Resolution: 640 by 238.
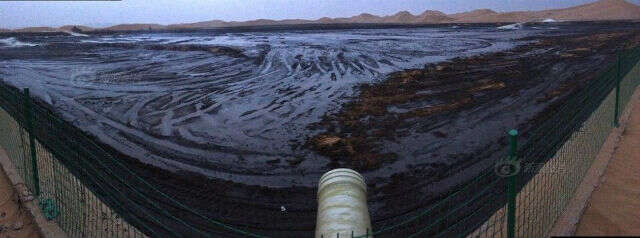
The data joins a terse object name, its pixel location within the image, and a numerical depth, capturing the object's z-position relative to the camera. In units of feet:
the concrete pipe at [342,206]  11.32
